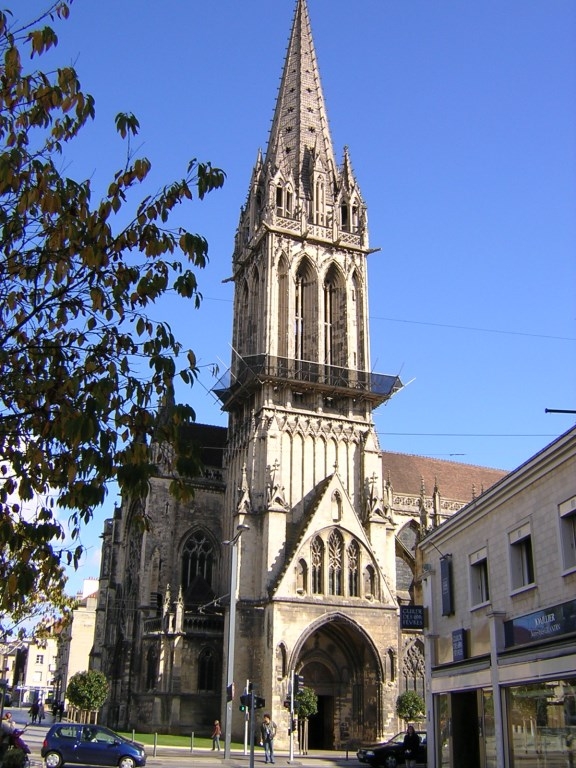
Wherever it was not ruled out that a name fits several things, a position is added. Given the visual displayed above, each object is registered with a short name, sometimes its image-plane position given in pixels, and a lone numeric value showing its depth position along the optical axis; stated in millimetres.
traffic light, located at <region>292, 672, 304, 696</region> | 26967
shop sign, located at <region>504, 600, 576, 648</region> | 14477
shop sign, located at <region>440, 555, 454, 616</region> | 20328
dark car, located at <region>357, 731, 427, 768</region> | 25703
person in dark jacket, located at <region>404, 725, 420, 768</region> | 24500
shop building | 14875
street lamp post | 26875
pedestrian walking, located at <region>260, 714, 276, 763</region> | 25844
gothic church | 36156
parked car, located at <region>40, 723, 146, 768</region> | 21703
